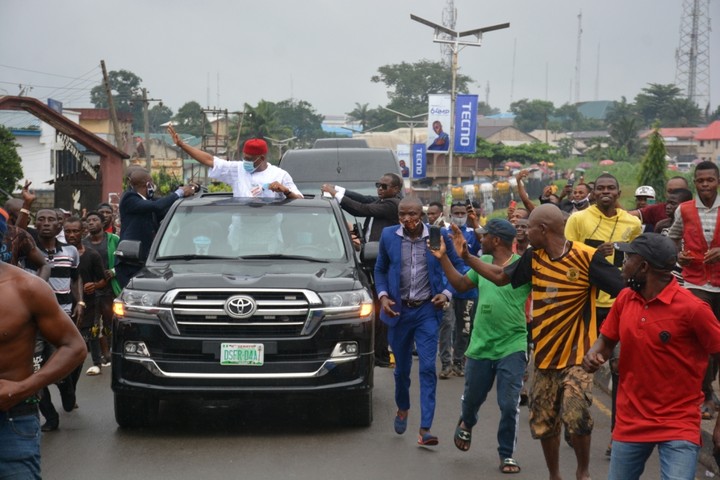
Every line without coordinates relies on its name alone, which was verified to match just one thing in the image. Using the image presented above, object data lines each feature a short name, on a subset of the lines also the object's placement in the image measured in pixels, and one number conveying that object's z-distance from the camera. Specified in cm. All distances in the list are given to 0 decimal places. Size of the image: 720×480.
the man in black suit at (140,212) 1125
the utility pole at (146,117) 5475
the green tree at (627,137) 10950
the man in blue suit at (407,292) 906
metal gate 5834
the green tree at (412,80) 16912
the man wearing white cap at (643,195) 1445
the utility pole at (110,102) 4762
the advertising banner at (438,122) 4288
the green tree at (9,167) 4544
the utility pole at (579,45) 17478
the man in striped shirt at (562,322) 696
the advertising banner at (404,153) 6988
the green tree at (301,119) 15600
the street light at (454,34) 3450
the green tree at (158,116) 15788
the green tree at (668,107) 14612
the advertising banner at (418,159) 5497
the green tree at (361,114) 17001
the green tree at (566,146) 12431
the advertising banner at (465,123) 3925
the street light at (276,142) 8475
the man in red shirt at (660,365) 542
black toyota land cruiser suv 876
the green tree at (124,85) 14275
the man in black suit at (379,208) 1148
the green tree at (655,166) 4856
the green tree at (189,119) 12912
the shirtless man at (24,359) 454
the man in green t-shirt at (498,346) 804
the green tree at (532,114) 17988
